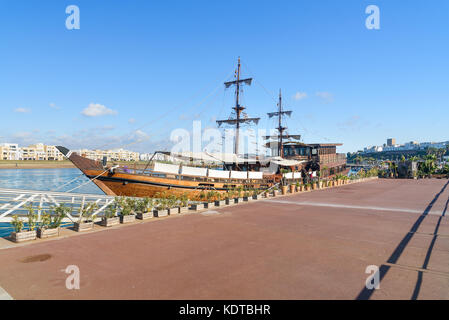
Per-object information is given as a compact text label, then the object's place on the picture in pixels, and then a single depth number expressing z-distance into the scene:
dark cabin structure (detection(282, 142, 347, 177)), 40.56
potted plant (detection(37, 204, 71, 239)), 8.03
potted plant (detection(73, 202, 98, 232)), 8.92
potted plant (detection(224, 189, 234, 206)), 15.16
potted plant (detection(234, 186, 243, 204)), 15.84
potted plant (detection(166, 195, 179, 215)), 12.00
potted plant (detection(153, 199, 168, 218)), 11.37
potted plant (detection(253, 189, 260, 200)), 17.61
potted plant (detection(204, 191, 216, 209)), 13.96
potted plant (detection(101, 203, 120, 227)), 9.59
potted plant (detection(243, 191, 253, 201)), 16.72
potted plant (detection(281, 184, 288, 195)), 20.25
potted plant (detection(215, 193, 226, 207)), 14.62
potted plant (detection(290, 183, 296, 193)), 21.22
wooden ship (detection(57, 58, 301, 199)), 20.55
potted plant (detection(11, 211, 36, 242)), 7.57
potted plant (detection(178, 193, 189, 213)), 12.50
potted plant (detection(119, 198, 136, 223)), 10.12
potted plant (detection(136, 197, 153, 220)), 10.84
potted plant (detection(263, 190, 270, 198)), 18.72
